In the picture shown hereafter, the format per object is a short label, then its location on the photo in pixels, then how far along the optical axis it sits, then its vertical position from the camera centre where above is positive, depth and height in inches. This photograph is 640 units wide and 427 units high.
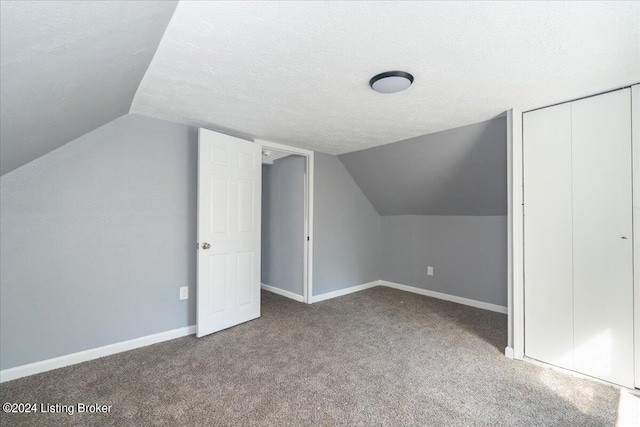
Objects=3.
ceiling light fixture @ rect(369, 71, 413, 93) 71.5 +33.6
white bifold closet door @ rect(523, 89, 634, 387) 78.4 -6.5
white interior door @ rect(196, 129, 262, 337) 111.5 -6.9
